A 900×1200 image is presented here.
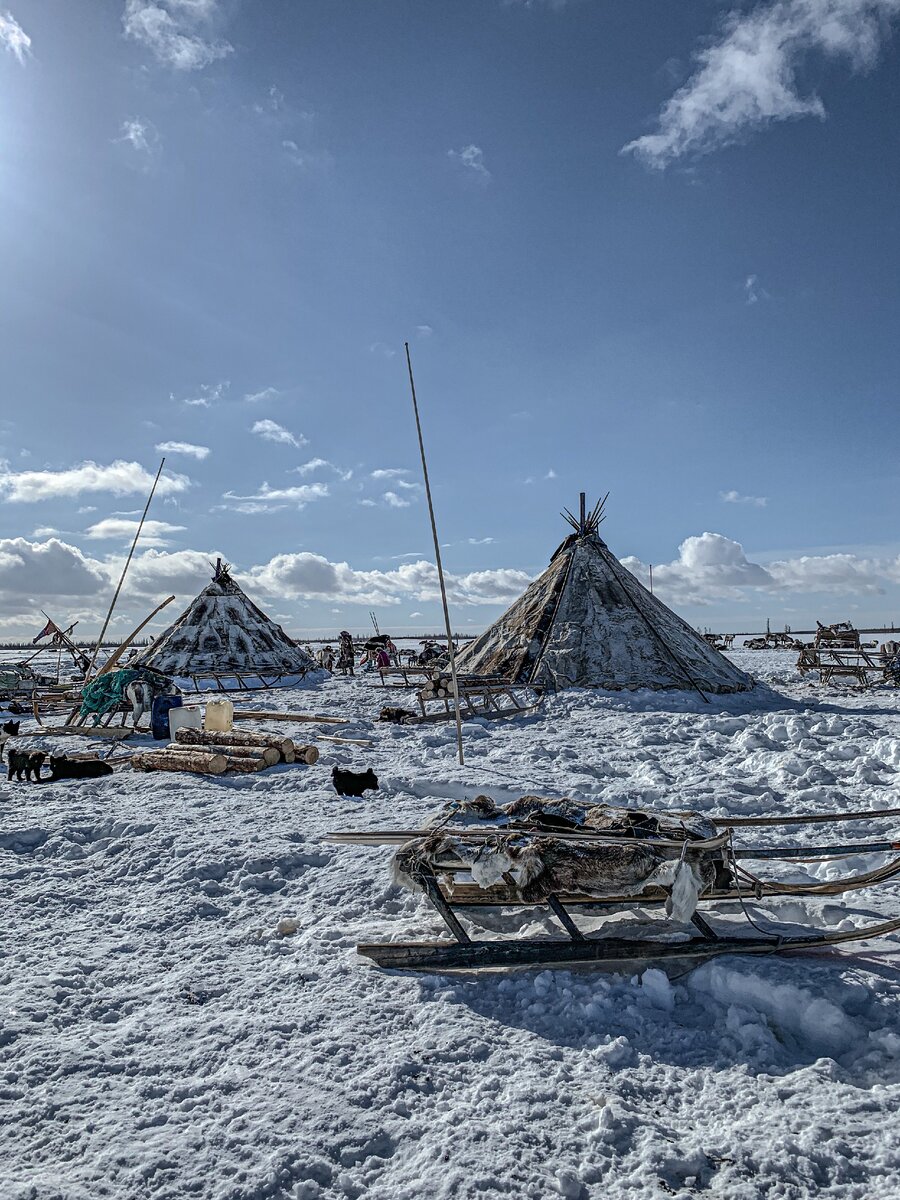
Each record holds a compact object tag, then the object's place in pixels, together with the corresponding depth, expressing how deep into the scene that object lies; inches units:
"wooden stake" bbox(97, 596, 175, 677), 612.9
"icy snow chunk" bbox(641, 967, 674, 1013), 145.9
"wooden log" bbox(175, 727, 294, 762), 411.5
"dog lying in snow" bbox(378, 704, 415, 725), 610.7
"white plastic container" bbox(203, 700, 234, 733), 466.3
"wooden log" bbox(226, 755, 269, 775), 393.4
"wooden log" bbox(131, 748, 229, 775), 385.1
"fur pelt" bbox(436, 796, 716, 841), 175.3
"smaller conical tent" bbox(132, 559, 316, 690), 1080.8
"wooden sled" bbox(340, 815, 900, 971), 155.9
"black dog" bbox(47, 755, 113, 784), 389.4
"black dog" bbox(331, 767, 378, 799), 326.0
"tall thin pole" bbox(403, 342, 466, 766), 388.8
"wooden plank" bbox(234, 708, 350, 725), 603.8
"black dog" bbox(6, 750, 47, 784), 382.4
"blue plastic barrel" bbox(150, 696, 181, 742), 513.7
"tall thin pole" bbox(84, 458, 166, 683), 655.3
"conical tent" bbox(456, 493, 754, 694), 709.3
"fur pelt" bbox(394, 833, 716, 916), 159.2
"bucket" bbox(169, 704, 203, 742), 502.9
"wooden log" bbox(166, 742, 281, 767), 399.9
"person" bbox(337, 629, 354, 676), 1207.6
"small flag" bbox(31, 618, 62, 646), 941.9
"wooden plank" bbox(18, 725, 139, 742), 525.7
